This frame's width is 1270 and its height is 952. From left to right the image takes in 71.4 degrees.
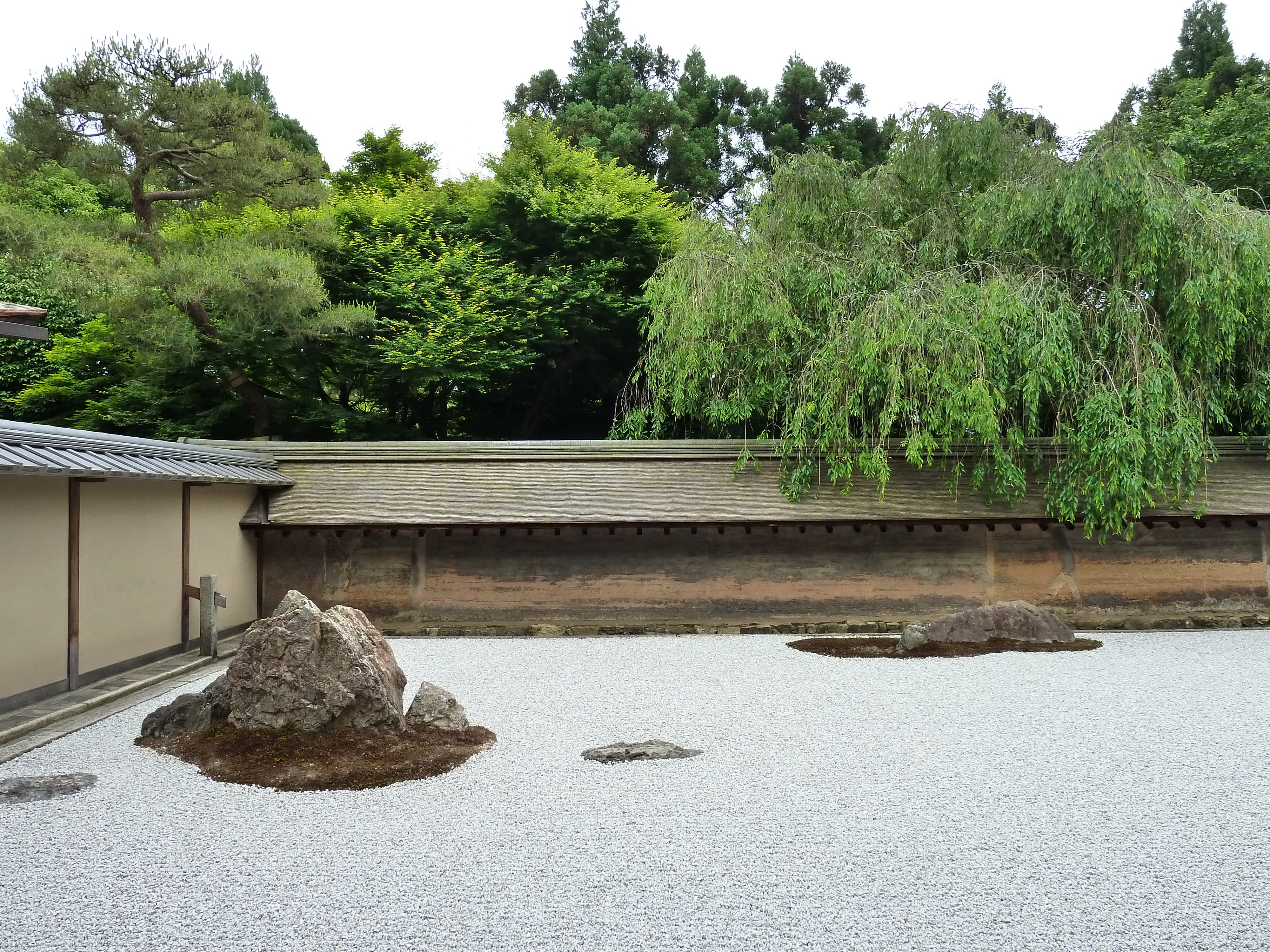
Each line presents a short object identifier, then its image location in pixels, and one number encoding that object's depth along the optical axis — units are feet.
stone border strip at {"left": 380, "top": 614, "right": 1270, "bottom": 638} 34.94
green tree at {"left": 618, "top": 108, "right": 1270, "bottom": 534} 31.17
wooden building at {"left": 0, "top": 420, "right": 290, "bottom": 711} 21.11
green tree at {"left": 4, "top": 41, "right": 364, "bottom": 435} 44.24
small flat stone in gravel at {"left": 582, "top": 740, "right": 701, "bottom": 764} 17.70
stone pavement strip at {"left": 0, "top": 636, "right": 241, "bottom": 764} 19.16
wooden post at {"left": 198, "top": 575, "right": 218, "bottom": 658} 29.09
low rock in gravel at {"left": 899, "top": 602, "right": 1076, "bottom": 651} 30.86
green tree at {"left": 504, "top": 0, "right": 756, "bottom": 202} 74.38
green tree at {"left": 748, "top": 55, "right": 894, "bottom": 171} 77.00
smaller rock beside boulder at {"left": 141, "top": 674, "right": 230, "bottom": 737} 19.20
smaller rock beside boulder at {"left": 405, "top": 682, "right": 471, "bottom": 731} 19.43
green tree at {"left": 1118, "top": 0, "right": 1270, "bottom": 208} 50.29
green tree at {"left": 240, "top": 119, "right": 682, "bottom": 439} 54.39
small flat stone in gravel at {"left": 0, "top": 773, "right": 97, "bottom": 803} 15.44
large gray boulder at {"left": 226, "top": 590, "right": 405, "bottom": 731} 18.42
